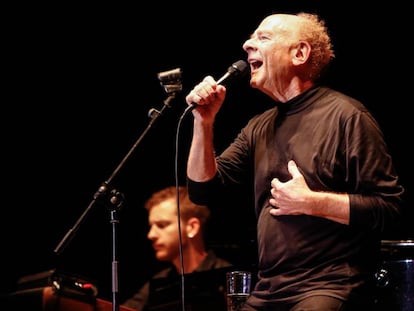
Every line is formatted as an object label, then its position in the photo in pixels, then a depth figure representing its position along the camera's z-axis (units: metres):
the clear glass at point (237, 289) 5.84
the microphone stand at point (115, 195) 5.92
